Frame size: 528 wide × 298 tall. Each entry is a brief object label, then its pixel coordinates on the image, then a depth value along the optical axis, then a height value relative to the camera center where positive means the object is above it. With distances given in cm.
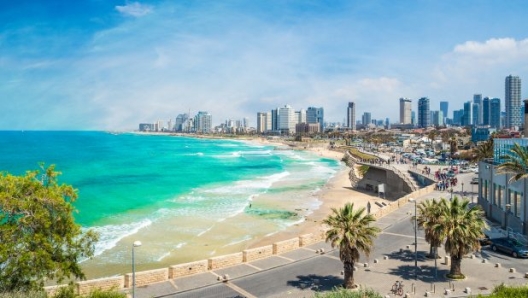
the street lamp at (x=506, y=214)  2892 -620
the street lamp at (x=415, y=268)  2056 -720
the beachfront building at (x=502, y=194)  2702 -490
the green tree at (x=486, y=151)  5138 -284
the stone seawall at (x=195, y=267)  1836 -707
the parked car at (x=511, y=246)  2309 -693
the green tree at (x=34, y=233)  1437 -381
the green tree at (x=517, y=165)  2564 -236
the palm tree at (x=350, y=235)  1819 -477
